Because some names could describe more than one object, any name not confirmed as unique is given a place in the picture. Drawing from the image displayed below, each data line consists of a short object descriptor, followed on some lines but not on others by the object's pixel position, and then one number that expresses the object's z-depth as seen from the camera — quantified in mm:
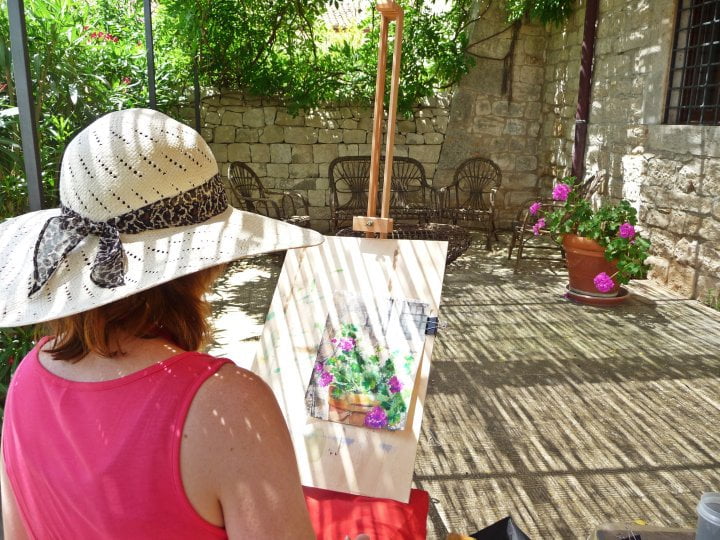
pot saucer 4602
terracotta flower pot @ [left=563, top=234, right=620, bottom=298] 4570
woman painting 699
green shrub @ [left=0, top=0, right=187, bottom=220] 2797
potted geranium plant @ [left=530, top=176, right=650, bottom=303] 4422
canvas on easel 1333
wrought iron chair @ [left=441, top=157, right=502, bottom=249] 7309
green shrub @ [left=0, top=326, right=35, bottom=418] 2227
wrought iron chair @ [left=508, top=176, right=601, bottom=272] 5621
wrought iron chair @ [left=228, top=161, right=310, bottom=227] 5945
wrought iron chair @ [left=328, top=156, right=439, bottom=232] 7102
